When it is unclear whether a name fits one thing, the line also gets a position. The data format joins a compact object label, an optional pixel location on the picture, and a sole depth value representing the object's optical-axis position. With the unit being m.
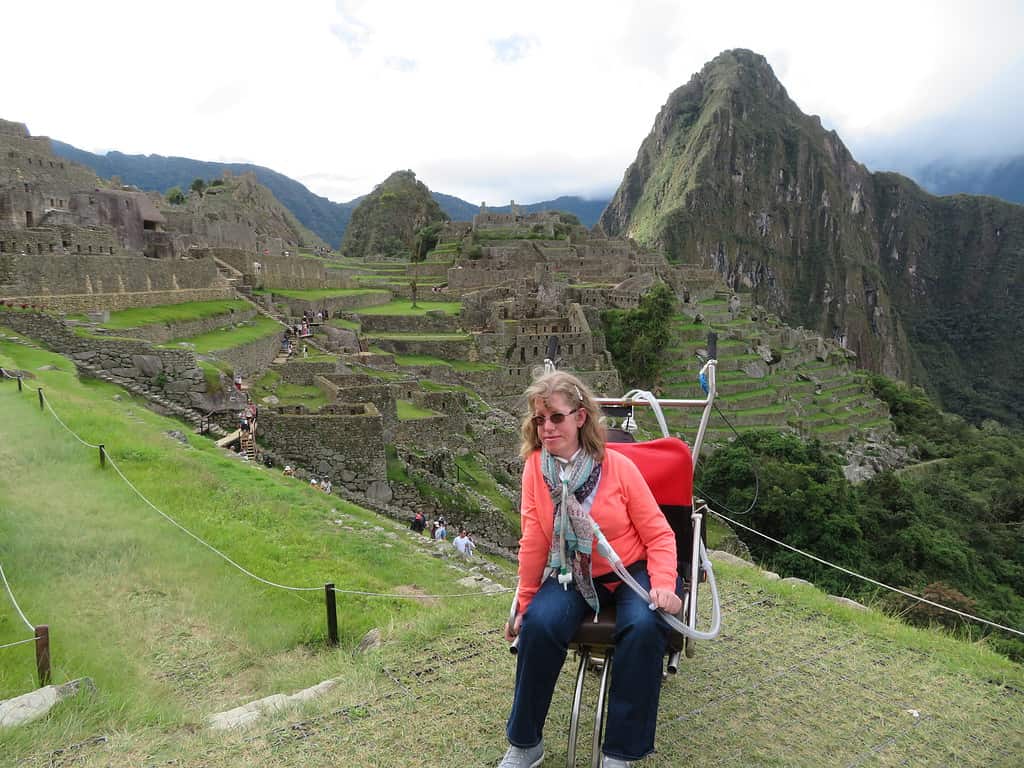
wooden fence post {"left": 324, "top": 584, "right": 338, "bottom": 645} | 4.82
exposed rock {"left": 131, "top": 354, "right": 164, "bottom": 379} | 13.30
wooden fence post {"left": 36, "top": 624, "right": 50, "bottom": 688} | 3.69
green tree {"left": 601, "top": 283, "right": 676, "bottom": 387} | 34.81
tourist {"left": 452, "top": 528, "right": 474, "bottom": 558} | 9.32
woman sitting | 2.92
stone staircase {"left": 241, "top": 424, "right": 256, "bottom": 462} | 11.76
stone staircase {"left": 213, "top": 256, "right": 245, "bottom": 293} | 24.78
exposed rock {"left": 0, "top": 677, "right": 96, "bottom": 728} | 3.28
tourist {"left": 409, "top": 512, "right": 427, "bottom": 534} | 11.97
